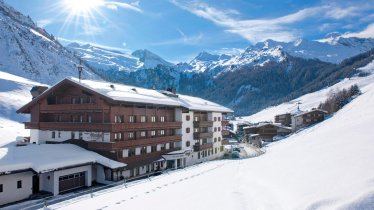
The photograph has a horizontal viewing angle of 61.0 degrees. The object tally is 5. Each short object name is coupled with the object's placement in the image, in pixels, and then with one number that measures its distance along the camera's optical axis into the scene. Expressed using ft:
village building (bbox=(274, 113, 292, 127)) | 444.96
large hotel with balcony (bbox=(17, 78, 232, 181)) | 126.13
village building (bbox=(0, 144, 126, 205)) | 92.48
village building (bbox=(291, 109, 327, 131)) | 374.16
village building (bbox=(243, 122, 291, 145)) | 369.91
